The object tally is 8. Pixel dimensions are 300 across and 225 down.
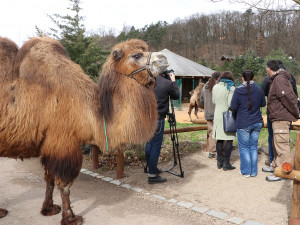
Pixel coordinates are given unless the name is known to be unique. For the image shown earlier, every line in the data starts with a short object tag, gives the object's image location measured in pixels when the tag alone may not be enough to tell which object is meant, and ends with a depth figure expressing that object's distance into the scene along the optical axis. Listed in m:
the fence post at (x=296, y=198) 3.52
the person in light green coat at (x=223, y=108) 6.19
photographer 5.16
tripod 5.54
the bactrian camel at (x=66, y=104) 3.29
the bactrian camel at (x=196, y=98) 15.11
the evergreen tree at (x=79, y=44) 9.38
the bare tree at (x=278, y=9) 8.69
